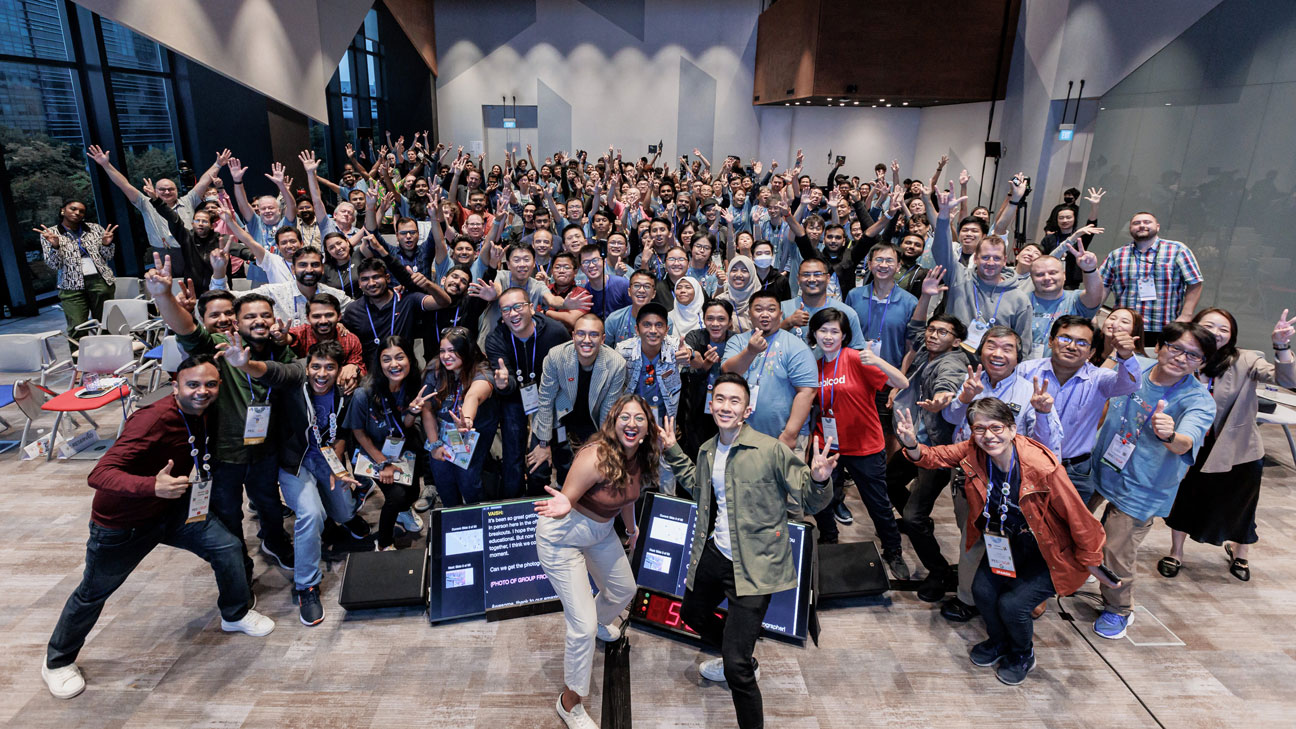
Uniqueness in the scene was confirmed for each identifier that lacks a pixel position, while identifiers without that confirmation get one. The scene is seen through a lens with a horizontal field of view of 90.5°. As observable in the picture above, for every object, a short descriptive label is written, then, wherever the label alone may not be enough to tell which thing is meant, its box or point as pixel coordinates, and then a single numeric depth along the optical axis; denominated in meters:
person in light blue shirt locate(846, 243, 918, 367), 4.20
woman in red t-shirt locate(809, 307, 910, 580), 3.46
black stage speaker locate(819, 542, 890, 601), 3.49
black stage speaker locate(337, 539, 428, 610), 3.39
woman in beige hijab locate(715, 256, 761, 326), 4.36
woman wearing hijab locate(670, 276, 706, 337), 4.21
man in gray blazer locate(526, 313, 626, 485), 3.52
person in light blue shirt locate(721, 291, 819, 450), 3.42
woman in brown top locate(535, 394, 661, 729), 2.64
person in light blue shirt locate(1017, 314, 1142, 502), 3.08
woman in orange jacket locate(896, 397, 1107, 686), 2.73
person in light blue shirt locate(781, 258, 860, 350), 3.82
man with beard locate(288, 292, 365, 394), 3.51
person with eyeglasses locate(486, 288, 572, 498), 3.69
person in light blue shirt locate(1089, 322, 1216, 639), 3.03
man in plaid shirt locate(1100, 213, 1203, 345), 4.62
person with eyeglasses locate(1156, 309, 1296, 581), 3.39
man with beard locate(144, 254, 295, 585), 3.17
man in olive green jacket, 2.55
